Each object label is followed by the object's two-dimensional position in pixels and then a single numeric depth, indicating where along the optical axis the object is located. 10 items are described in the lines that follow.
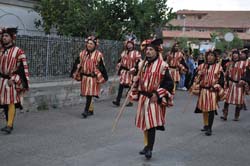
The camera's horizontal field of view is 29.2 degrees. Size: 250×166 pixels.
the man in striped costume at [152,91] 7.03
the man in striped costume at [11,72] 8.38
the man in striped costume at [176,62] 15.68
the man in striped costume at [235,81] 11.08
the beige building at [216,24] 78.69
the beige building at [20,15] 14.90
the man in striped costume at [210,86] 9.39
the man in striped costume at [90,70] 10.71
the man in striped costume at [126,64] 13.11
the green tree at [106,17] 16.31
